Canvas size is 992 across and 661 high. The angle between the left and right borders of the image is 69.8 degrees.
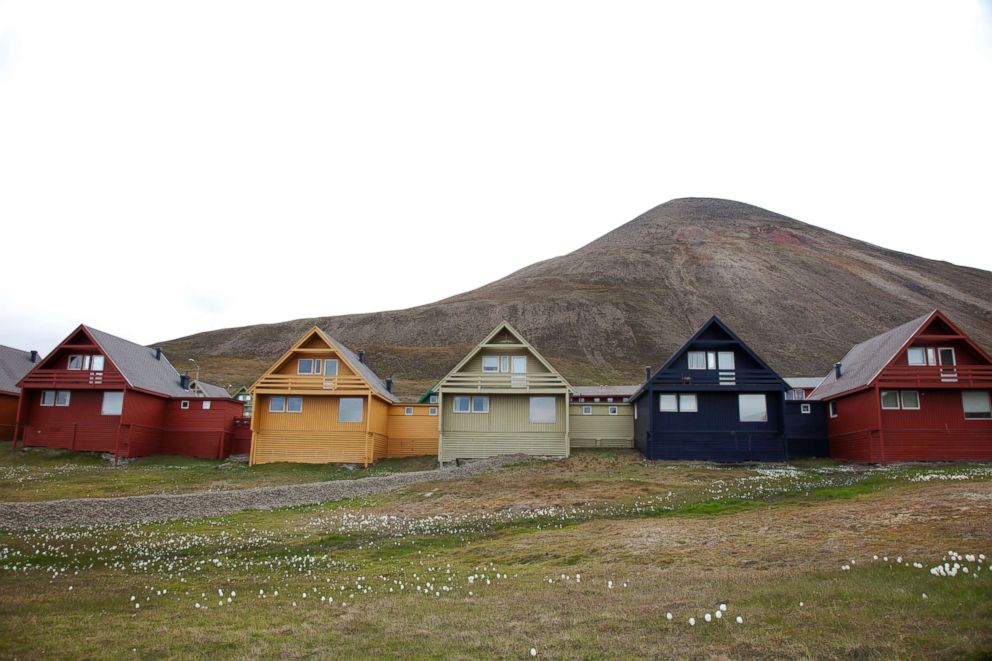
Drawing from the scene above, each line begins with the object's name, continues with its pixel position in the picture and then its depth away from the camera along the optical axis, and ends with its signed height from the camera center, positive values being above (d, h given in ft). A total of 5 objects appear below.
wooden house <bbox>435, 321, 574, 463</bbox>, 160.76 +5.67
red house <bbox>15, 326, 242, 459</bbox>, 163.73 +3.72
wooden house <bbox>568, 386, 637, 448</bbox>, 168.25 +1.11
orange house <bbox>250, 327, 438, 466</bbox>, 161.89 +4.26
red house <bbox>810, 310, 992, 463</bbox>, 136.56 +6.37
